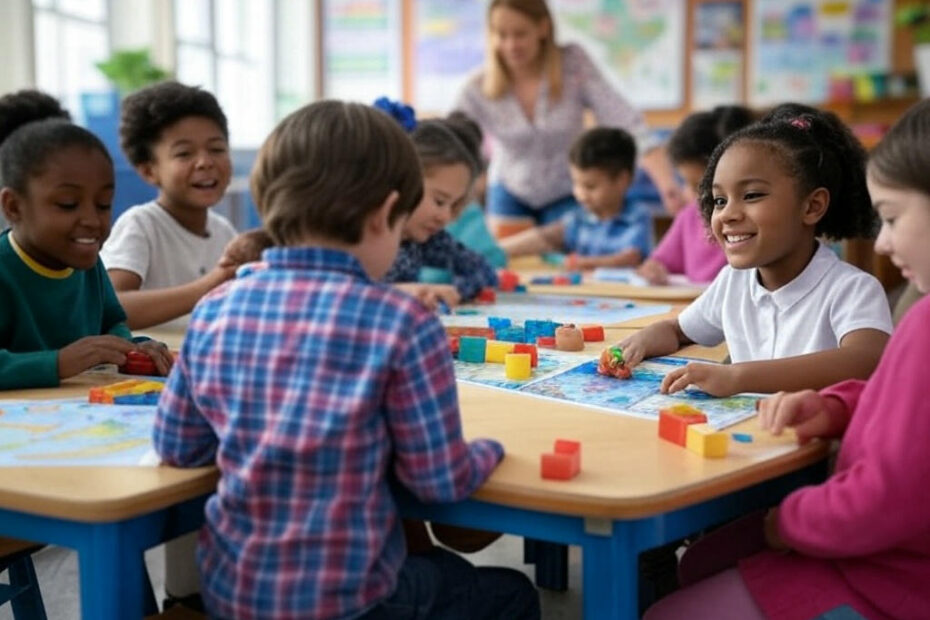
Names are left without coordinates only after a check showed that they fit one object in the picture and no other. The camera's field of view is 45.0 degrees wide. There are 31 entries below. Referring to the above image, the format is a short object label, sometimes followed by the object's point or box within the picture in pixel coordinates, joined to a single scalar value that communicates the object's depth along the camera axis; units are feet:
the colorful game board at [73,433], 4.42
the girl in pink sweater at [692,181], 11.17
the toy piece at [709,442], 4.31
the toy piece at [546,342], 6.93
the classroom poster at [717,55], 25.03
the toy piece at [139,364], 6.11
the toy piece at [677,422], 4.49
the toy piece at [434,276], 9.48
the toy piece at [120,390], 5.32
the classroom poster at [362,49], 26.25
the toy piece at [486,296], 9.25
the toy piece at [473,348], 6.41
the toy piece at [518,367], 5.91
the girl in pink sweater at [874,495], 4.03
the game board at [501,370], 5.83
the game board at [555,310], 8.15
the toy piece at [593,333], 7.12
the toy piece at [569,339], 6.78
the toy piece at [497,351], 6.46
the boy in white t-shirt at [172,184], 8.45
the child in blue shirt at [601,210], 12.82
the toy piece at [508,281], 9.97
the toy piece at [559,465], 4.02
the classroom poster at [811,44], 24.17
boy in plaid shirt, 3.92
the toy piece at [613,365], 5.90
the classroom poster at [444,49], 26.35
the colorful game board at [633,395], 5.06
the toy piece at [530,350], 6.24
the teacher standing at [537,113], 13.62
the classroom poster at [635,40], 25.31
